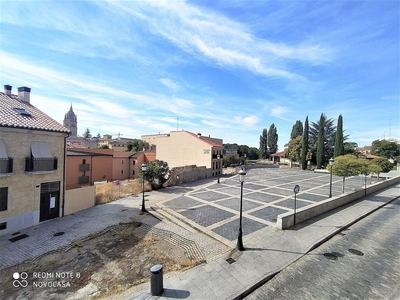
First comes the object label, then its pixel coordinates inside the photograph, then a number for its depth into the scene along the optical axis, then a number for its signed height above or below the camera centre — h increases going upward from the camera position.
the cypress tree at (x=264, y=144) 69.44 +3.57
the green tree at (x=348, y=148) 48.09 +2.19
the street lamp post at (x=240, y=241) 8.58 -3.91
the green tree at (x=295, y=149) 47.69 +1.56
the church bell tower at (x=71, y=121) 111.04 +16.89
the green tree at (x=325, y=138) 46.30 +4.70
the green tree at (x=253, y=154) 76.12 +0.02
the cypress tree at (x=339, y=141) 42.38 +3.38
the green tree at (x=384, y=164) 26.73 -0.88
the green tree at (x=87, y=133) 162.88 +14.07
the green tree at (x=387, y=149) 60.72 +2.74
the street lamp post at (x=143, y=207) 14.66 -4.29
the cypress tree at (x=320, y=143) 44.67 +2.98
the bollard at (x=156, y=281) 5.96 -4.02
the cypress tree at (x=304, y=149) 45.34 +1.51
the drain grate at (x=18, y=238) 10.57 -5.03
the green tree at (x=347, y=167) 17.22 -0.94
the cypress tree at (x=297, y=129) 60.24 +8.25
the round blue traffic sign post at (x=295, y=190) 10.98 -2.02
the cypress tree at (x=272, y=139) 68.50 +5.41
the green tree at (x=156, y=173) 22.45 -2.54
